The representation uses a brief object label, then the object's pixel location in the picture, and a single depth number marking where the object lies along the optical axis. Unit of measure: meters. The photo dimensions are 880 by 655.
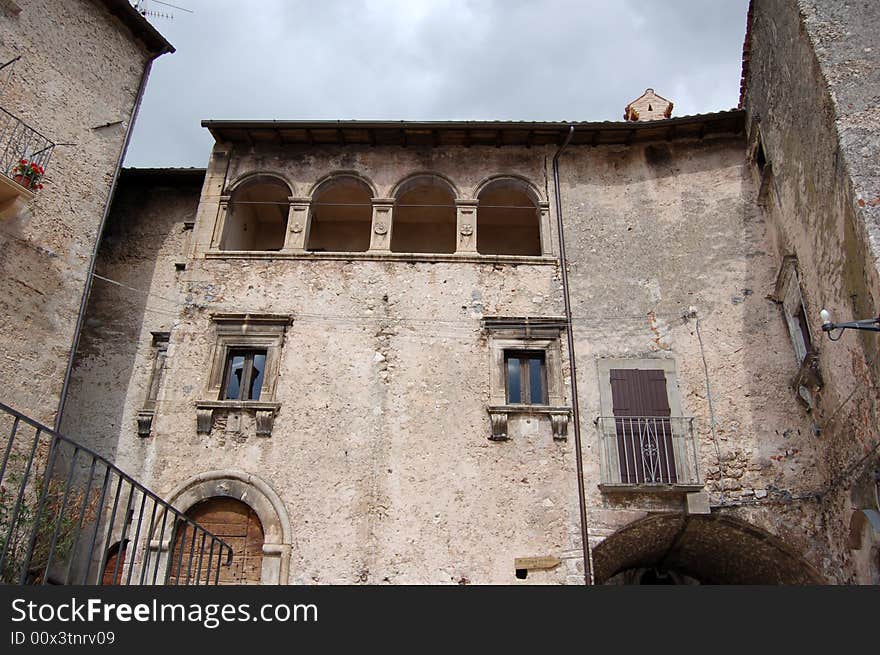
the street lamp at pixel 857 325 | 7.26
